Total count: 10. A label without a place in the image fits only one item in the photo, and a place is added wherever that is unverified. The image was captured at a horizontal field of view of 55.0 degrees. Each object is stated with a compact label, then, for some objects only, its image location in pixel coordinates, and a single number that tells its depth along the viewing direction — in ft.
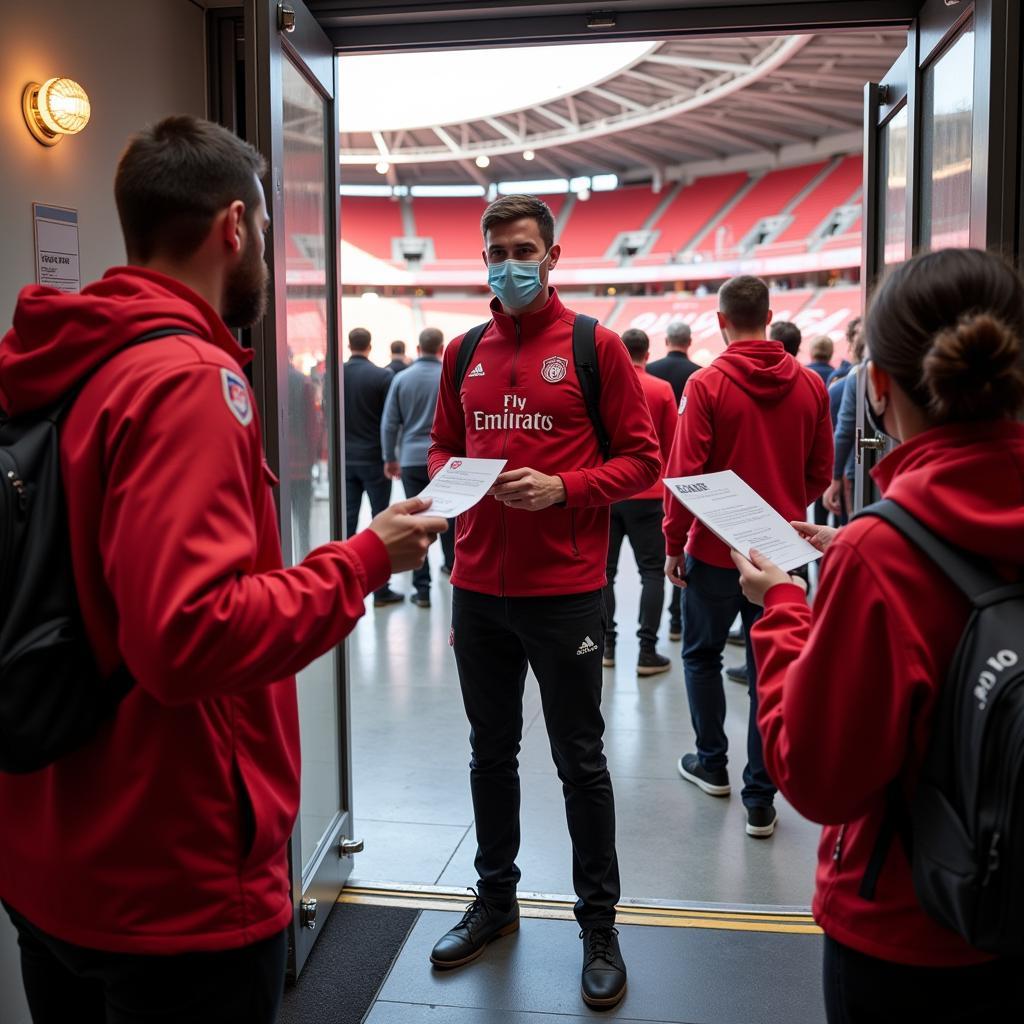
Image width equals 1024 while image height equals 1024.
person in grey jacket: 22.63
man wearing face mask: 8.14
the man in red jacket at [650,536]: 17.72
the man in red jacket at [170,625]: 3.61
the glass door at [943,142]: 7.71
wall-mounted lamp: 6.73
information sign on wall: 6.89
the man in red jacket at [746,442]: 11.56
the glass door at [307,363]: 7.68
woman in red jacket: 3.73
